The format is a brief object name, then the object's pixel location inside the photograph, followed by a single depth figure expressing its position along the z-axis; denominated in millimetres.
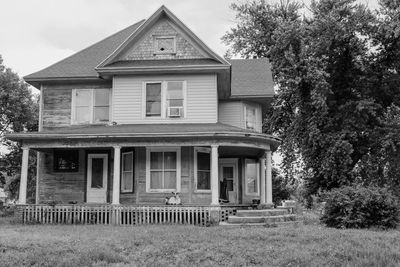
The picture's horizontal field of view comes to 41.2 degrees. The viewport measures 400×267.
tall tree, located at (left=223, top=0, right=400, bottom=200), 27906
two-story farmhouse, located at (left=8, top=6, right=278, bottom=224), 19984
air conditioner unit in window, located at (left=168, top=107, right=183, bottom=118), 21891
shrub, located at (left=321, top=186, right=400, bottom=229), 17172
